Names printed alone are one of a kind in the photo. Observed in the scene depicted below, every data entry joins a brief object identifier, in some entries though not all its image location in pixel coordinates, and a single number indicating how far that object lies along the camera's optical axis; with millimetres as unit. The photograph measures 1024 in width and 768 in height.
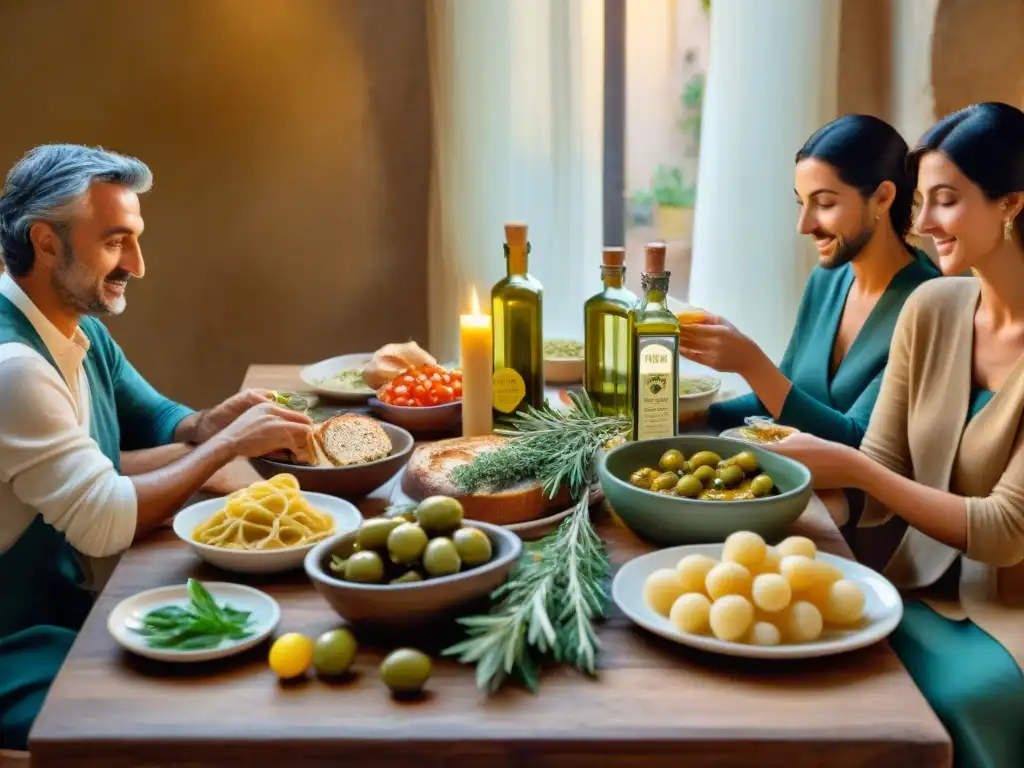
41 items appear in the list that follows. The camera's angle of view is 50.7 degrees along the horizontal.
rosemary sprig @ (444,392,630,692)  1060
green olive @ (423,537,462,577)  1106
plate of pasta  1301
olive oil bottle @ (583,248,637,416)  1874
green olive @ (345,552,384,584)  1099
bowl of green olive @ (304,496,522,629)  1082
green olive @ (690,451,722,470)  1475
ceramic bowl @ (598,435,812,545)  1319
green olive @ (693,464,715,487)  1437
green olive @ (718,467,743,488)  1426
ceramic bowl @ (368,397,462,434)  1962
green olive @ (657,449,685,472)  1492
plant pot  4008
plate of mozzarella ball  1077
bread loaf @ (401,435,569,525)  1471
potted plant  3885
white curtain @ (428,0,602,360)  3230
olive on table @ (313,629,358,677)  1066
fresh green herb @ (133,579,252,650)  1116
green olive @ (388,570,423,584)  1105
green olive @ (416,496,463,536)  1156
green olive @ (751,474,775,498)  1391
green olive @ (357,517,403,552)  1149
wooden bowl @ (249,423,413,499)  1574
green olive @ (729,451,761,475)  1465
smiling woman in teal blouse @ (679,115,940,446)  2107
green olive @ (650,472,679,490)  1426
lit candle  1837
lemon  1062
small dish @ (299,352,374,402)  2217
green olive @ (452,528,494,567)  1133
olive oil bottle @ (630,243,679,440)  1655
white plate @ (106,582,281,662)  1092
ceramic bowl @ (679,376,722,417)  2047
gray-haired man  1438
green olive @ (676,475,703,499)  1402
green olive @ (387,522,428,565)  1115
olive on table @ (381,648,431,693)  1020
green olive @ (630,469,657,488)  1452
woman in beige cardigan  1476
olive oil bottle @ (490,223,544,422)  1910
